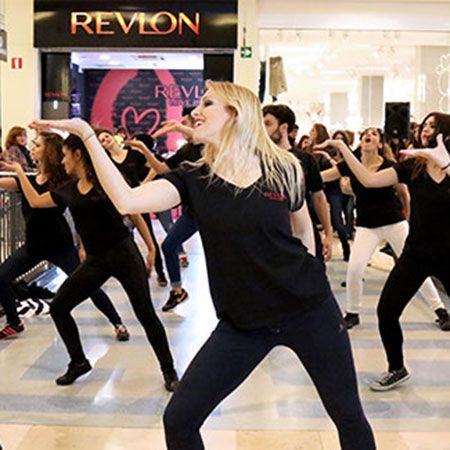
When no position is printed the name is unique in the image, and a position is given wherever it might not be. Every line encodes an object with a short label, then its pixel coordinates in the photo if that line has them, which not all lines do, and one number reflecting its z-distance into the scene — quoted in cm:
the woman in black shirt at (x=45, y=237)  455
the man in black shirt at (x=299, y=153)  444
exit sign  1162
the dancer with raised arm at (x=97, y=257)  393
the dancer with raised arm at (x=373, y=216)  516
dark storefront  1165
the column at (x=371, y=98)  2144
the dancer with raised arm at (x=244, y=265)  219
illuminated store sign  1165
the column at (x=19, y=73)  1173
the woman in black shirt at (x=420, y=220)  371
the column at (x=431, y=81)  1439
